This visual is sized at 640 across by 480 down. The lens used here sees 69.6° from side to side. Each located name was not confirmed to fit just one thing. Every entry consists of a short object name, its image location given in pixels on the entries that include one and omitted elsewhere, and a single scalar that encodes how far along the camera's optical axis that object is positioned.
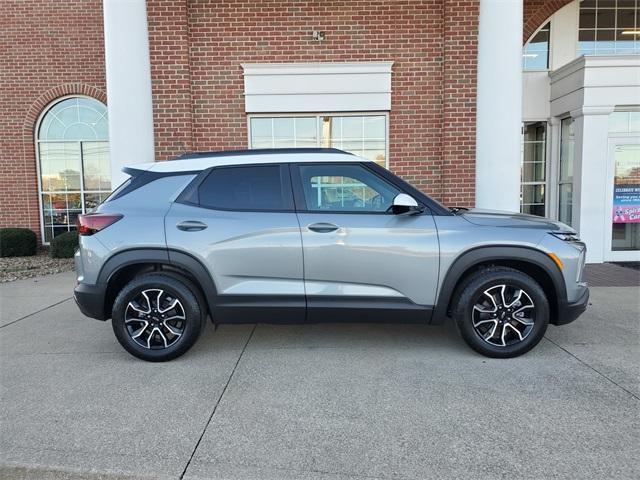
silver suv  3.96
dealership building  7.09
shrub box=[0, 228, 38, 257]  9.92
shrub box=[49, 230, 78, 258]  9.84
